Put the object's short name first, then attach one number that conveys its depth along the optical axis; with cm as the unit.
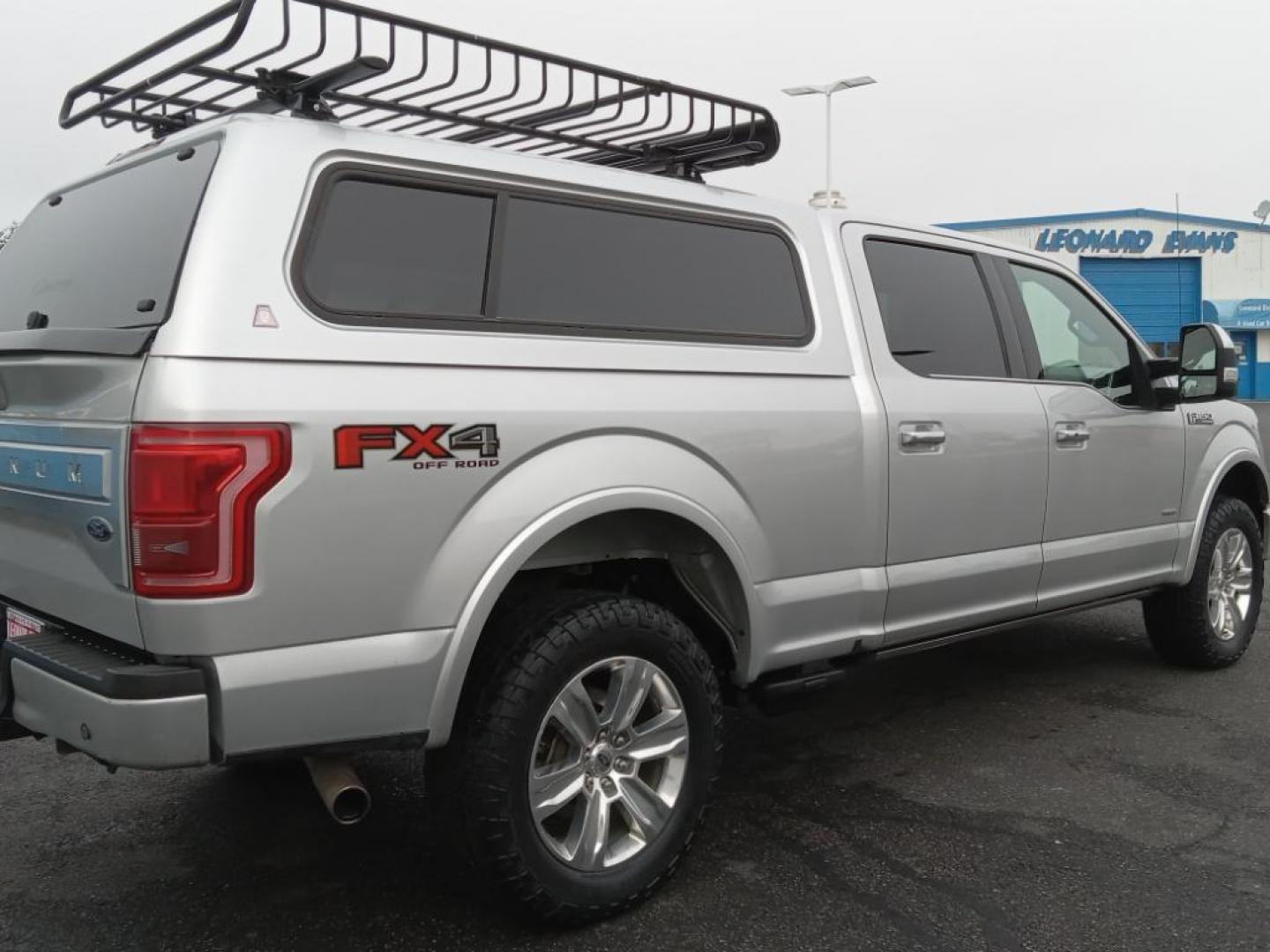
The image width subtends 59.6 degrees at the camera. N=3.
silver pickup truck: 230
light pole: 2030
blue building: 3769
